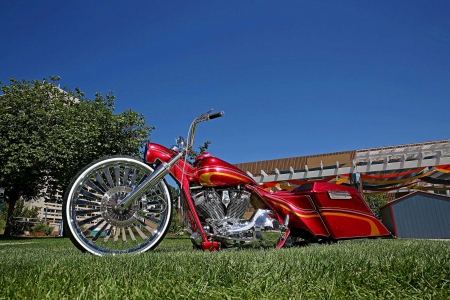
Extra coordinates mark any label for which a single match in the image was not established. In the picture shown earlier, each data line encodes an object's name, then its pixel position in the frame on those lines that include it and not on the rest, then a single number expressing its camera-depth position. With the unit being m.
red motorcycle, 3.21
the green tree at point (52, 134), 14.75
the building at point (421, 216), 12.24
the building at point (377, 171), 12.91
